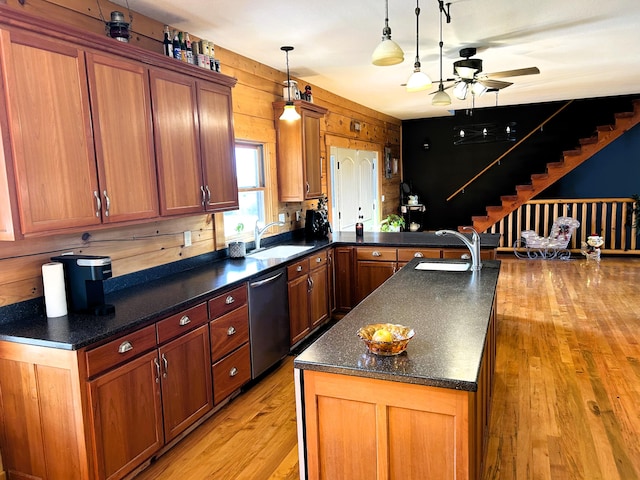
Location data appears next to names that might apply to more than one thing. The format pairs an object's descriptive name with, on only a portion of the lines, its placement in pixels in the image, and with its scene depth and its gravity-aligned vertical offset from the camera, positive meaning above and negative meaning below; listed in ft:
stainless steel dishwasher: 11.22 -3.20
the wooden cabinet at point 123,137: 8.05 +1.09
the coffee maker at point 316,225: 17.39 -1.24
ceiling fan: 13.64 +3.20
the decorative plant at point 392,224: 23.43 -1.84
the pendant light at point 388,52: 8.08 +2.31
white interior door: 21.38 +0.15
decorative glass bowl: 5.91 -1.92
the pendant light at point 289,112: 14.21 +2.38
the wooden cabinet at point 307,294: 13.24 -3.07
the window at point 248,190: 13.96 +0.09
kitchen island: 5.41 -2.62
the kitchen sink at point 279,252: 13.66 -1.78
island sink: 11.25 -1.95
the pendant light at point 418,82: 10.08 +2.25
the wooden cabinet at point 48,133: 6.68 +1.03
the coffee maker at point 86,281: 7.80 -1.36
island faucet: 10.81 -1.50
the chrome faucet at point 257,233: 14.08 -1.20
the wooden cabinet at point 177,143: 9.43 +1.12
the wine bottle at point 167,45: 10.09 +3.24
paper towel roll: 7.72 -1.46
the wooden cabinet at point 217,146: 10.78 +1.14
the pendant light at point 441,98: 12.21 +2.26
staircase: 25.45 +0.86
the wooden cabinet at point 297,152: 15.46 +1.31
